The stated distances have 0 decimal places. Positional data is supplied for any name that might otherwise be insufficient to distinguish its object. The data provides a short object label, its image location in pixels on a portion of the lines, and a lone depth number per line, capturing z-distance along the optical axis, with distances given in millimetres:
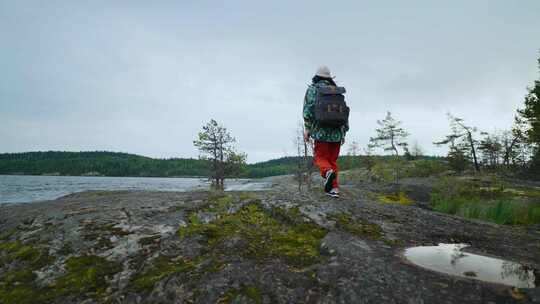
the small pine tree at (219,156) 29188
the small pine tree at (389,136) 40812
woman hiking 5875
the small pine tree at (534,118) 27453
